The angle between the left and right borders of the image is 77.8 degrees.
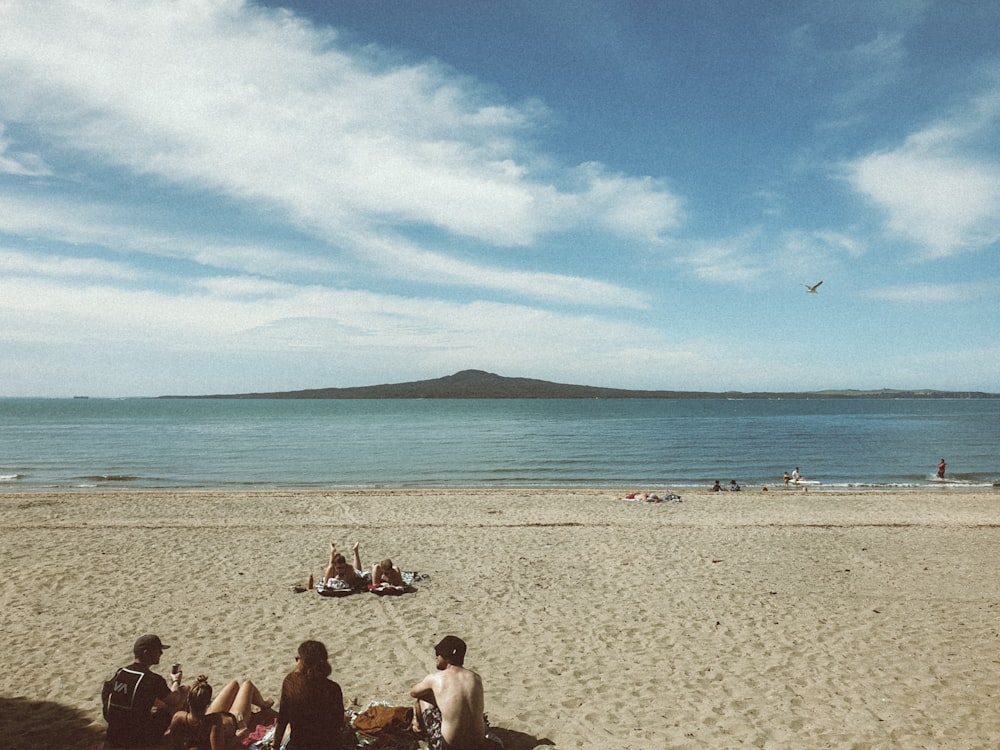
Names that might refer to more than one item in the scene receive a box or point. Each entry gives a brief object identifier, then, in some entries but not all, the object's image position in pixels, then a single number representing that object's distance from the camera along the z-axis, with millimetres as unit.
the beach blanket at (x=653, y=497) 24328
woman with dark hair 5469
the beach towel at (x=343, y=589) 10922
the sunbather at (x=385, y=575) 11242
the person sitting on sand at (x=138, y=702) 5660
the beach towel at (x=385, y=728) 6138
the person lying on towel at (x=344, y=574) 11047
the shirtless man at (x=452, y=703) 5832
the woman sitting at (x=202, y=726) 5702
